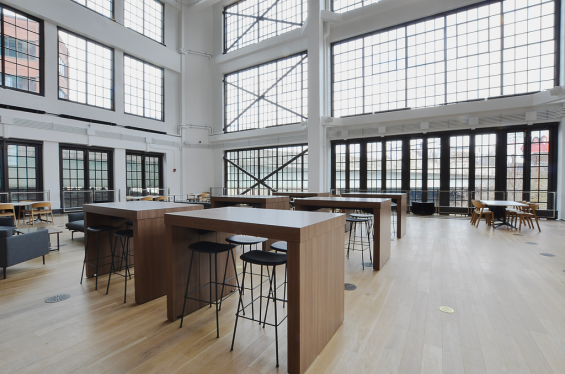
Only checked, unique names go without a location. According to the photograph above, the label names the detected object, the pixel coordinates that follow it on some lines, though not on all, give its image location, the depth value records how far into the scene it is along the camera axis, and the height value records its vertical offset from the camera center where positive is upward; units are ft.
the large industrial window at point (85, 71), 32.78 +13.85
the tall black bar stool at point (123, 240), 10.02 -2.73
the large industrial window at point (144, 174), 40.55 +1.12
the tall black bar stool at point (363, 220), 14.07 -2.05
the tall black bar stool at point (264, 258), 6.65 -1.90
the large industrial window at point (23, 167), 28.63 +1.46
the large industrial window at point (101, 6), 34.24 +22.50
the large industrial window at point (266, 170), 42.80 +1.95
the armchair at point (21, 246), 11.75 -2.99
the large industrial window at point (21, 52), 28.07 +13.60
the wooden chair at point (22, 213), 27.22 -3.31
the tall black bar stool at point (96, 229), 10.76 -1.89
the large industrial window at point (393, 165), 35.88 +2.26
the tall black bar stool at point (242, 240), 8.29 -1.81
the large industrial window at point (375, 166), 37.06 +2.17
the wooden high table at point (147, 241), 9.37 -2.07
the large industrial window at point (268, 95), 41.91 +14.19
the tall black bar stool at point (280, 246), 7.47 -1.81
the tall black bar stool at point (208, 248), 7.64 -1.88
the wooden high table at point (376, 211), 13.17 -1.45
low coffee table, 15.00 -2.75
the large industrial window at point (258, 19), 41.22 +25.87
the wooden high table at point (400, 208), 20.70 -2.00
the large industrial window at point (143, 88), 39.91 +14.03
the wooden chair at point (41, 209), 25.76 -2.92
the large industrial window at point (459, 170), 32.27 +1.45
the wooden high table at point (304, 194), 25.21 -1.20
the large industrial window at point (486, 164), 30.89 +2.07
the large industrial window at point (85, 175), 33.32 +0.71
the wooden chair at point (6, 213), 23.08 -2.78
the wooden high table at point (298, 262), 5.87 -2.02
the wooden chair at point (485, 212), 24.58 -2.65
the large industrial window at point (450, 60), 28.45 +14.48
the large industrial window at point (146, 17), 39.24 +24.41
